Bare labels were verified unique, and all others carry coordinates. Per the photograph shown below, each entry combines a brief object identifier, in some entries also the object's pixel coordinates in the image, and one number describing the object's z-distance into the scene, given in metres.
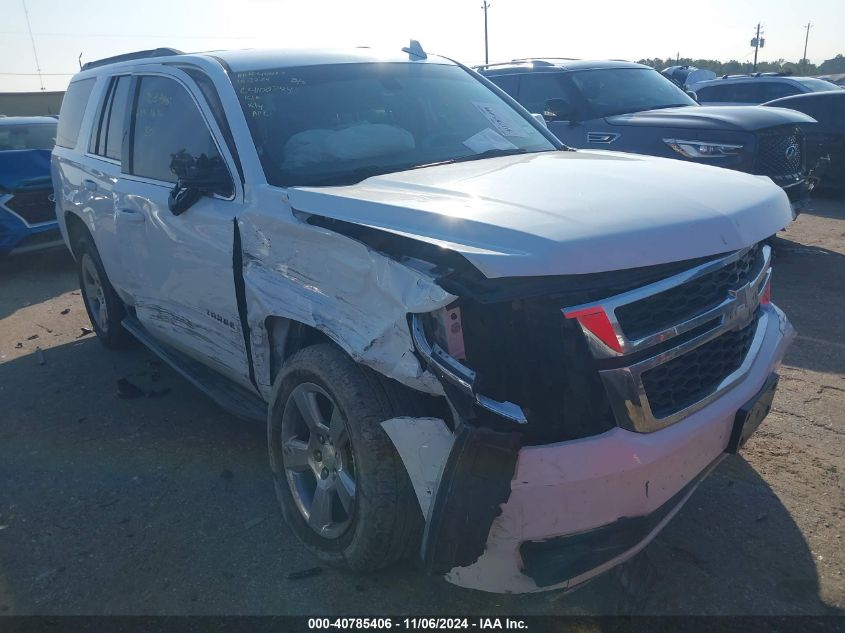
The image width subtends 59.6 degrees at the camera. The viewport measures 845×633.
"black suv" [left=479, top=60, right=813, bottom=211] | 6.95
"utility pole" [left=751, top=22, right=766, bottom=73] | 55.28
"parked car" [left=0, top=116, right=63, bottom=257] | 7.94
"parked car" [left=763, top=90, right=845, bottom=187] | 10.45
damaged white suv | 2.13
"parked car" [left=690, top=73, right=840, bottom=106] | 14.40
